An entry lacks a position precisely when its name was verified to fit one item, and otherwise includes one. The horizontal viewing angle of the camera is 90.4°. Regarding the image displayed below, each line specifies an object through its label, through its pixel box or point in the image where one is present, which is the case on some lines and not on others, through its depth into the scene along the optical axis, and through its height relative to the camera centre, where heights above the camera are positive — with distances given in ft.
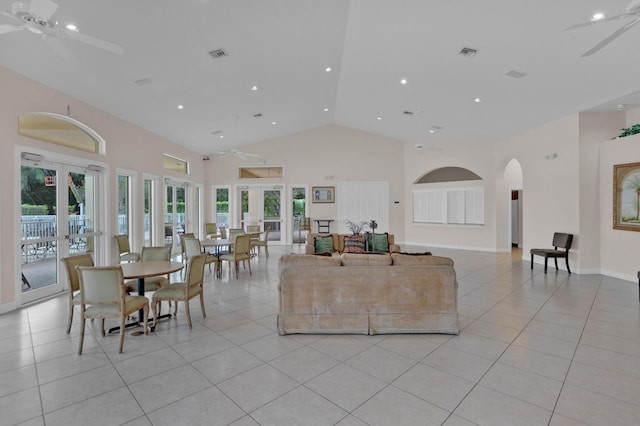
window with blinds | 31.71 +0.52
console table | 36.88 -1.58
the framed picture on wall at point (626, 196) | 18.81 +0.80
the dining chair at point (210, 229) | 30.78 -1.66
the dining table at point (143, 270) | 11.43 -2.20
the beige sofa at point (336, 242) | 21.10 -2.18
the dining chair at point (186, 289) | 12.01 -2.99
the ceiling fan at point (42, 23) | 7.71 +4.98
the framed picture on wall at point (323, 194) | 36.83 +2.02
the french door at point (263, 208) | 37.24 +0.44
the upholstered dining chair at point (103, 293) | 10.18 -2.59
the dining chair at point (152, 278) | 13.26 -2.94
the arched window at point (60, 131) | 14.64 +4.25
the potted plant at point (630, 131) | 18.78 +4.74
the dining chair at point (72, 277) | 11.31 -2.35
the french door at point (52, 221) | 15.07 -0.42
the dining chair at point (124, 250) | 20.12 -2.45
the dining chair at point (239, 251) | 20.53 -2.62
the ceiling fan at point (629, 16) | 8.69 +5.57
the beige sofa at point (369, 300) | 11.35 -3.18
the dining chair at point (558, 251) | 21.24 -2.73
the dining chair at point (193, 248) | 19.74 -2.25
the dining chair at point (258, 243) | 26.70 -2.62
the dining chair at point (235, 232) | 27.09 -1.75
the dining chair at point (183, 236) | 21.42 -1.72
